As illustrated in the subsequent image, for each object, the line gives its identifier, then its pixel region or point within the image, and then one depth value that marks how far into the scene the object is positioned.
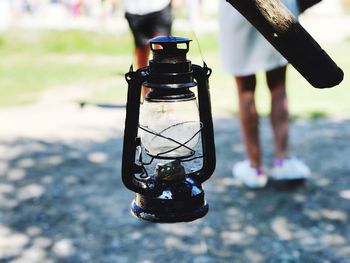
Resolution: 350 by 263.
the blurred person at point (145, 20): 4.47
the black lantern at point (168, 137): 1.57
